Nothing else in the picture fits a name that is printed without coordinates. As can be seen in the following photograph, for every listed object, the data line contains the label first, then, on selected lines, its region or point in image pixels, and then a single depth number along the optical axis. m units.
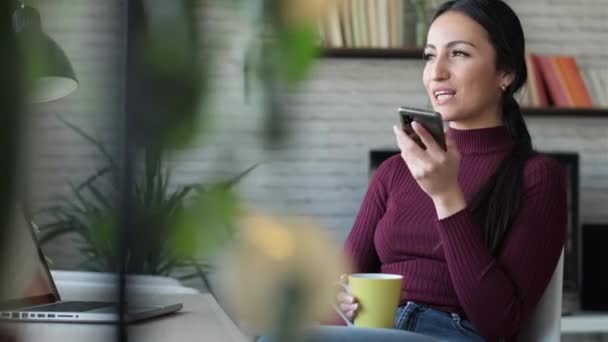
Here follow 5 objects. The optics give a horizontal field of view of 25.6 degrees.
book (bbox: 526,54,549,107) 4.54
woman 2.36
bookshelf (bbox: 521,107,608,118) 4.53
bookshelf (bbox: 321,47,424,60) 4.38
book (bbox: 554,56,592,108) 4.55
